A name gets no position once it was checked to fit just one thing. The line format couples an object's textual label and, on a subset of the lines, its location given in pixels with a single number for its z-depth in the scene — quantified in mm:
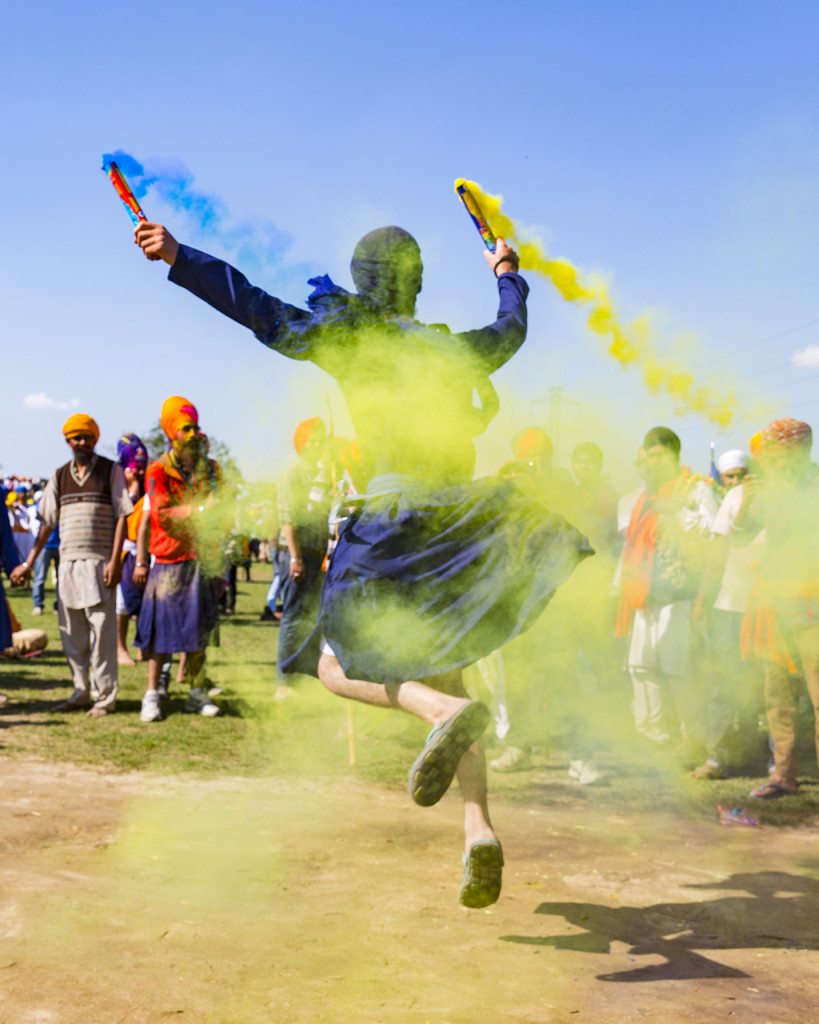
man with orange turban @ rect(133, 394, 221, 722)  7648
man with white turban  6680
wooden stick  6453
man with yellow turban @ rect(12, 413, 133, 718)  7840
